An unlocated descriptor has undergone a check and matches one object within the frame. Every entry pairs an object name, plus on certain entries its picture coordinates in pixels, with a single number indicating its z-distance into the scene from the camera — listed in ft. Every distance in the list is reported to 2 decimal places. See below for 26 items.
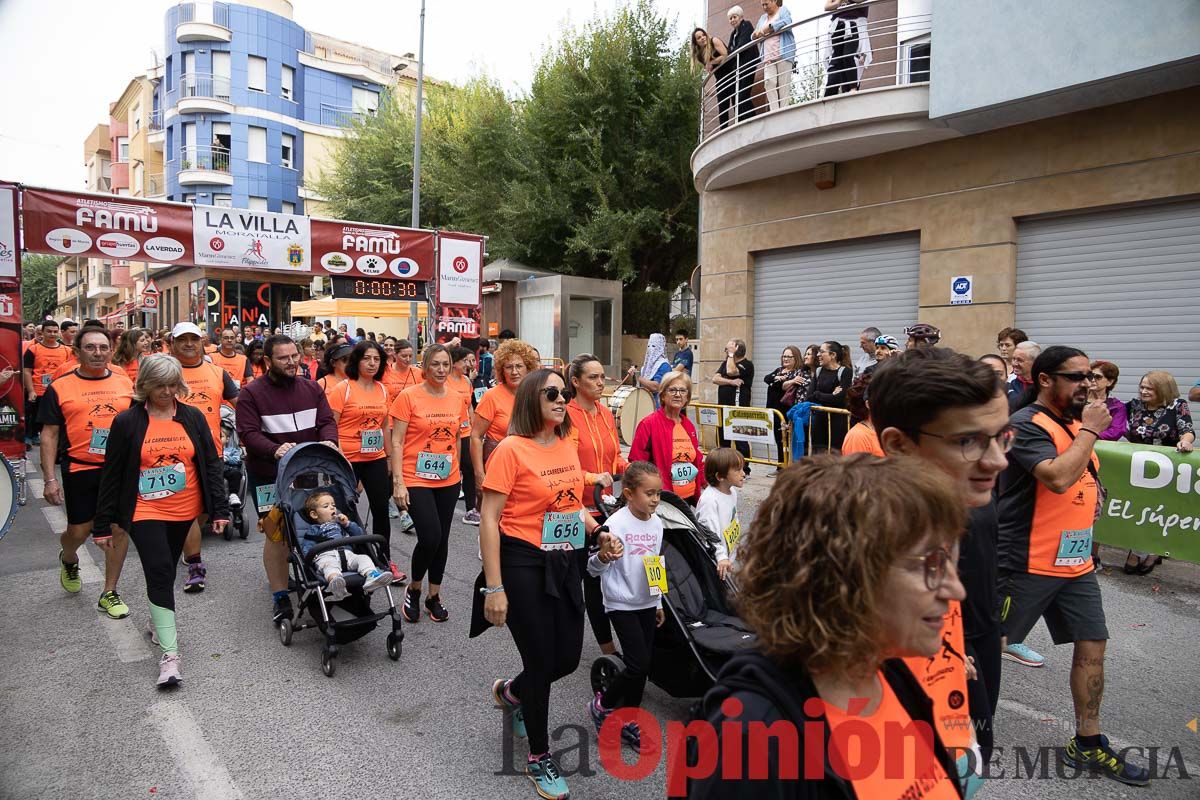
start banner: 32.32
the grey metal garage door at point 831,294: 39.75
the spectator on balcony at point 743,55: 42.96
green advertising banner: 19.29
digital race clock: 40.24
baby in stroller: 15.28
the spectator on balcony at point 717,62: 44.83
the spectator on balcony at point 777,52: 40.45
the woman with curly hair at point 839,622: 3.98
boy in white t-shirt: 15.07
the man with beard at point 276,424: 17.69
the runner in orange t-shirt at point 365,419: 20.94
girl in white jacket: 12.00
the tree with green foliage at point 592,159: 65.98
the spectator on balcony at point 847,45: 37.06
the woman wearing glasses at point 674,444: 16.40
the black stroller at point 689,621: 12.23
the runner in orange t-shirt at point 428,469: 17.34
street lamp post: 65.62
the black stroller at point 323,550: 15.15
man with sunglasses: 10.35
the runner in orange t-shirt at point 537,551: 10.71
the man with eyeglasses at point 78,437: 18.62
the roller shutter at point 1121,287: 30.55
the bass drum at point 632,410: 34.68
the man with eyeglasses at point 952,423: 6.24
